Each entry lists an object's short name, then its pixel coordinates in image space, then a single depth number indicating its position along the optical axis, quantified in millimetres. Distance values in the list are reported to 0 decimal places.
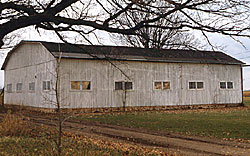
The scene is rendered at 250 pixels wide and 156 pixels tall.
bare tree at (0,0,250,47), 8961
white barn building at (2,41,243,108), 23562
